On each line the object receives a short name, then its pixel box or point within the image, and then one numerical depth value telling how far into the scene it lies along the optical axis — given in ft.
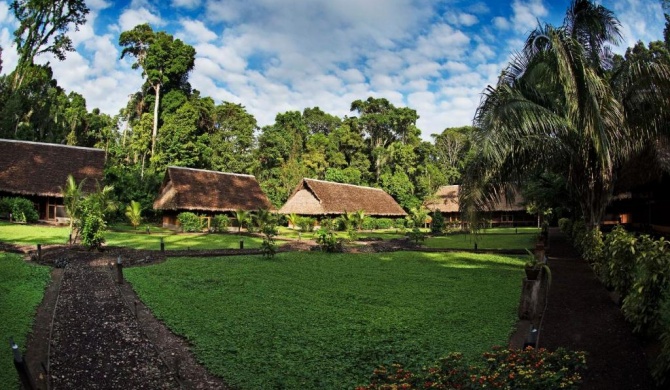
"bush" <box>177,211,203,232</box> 86.23
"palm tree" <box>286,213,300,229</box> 102.71
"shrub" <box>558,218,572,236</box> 71.36
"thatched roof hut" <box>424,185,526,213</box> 141.59
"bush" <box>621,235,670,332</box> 15.47
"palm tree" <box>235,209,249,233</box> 86.79
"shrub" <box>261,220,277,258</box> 47.83
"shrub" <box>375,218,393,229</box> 121.25
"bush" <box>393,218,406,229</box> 124.45
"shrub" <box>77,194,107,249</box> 47.14
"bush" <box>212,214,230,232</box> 89.88
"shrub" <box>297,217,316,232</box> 103.96
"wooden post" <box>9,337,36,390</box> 12.06
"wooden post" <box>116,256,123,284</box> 31.93
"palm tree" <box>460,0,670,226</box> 27.94
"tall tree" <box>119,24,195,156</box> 134.62
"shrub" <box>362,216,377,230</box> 115.55
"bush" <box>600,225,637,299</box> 21.43
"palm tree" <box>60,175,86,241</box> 50.78
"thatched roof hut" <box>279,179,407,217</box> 110.01
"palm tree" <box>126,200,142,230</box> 78.95
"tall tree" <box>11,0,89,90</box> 80.48
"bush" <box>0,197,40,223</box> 71.20
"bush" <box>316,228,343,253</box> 56.75
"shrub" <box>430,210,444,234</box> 108.68
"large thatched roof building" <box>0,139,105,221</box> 79.51
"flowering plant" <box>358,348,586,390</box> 10.36
